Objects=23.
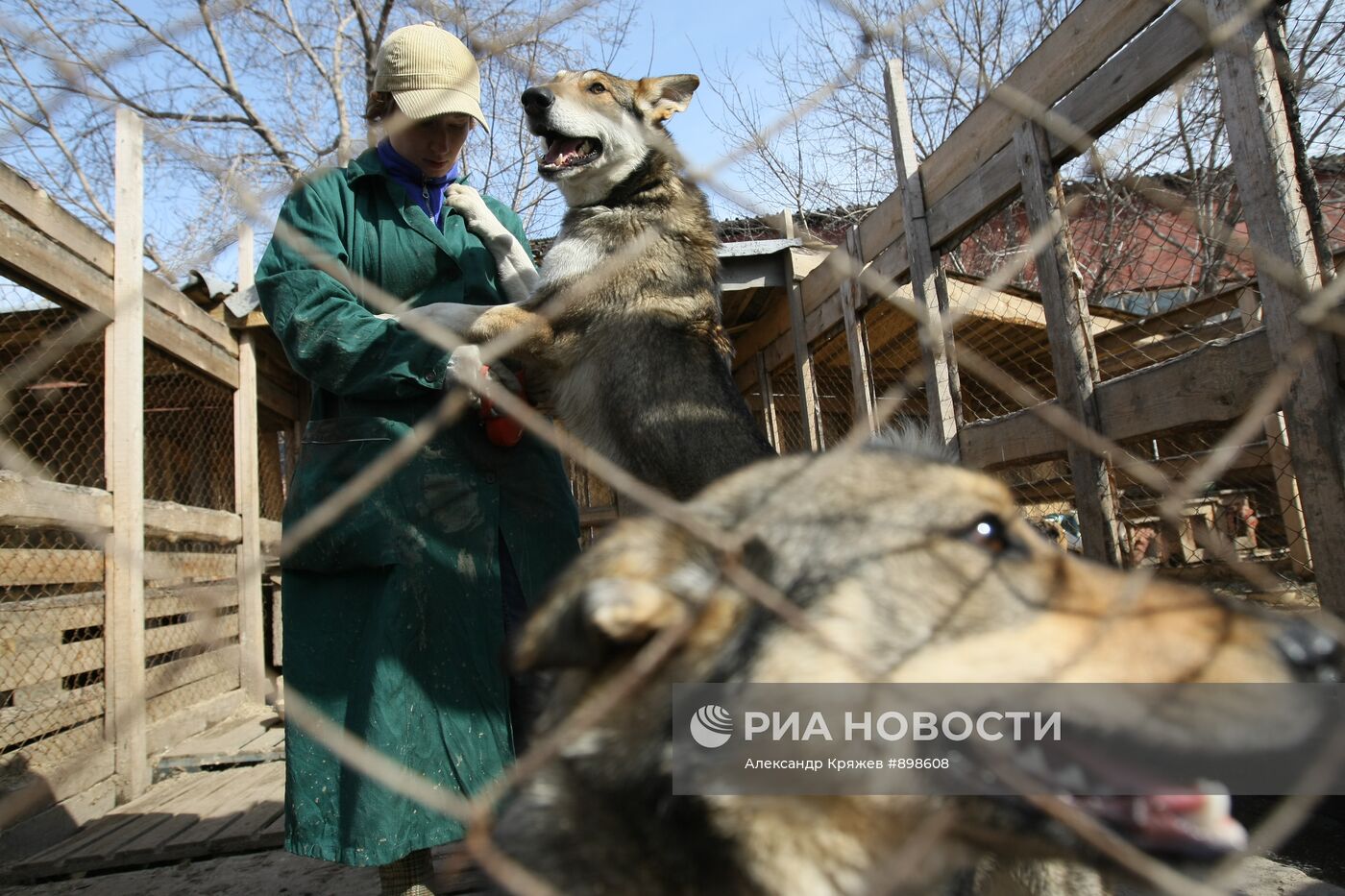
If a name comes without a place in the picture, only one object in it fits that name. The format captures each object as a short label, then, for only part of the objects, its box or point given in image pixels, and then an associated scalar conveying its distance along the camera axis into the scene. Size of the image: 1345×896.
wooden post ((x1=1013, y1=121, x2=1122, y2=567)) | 3.67
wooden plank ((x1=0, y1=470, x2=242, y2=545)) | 4.11
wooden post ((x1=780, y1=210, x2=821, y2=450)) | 6.64
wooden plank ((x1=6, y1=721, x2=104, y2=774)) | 4.66
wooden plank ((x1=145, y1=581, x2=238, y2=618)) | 6.32
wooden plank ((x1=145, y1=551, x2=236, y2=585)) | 6.26
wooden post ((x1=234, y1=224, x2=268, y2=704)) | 7.49
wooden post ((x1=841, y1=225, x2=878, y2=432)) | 5.61
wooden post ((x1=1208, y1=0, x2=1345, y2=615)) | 2.64
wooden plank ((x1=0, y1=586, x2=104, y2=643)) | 4.77
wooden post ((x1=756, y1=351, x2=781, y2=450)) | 7.85
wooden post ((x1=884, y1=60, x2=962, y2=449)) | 4.73
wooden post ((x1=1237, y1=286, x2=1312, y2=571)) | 4.29
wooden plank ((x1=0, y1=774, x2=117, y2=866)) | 4.10
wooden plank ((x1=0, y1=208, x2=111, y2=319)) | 4.09
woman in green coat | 2.41
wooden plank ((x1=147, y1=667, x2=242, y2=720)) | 6.10
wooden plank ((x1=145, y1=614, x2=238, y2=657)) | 6.25
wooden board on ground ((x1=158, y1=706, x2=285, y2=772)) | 5.69
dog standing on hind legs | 3.33
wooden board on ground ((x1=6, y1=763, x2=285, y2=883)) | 3.95
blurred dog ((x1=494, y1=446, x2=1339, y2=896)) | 1.32
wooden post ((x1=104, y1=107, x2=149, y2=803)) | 4.93
